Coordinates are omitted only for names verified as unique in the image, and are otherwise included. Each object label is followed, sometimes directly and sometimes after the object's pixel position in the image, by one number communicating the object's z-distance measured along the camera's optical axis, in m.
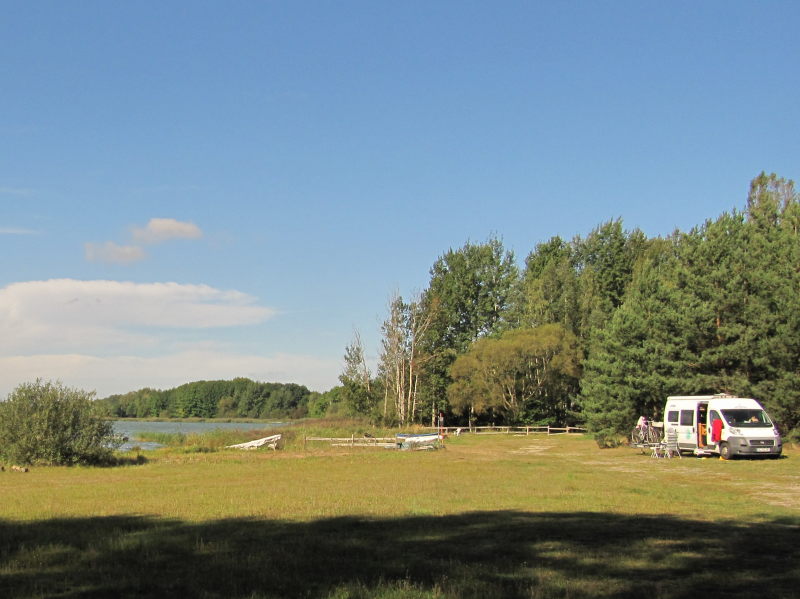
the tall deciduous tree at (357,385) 79.12
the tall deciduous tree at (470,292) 88.50
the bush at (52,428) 31.39
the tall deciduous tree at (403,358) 77.25
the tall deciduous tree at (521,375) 72.38
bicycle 34.41
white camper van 29.56
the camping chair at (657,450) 32.73
